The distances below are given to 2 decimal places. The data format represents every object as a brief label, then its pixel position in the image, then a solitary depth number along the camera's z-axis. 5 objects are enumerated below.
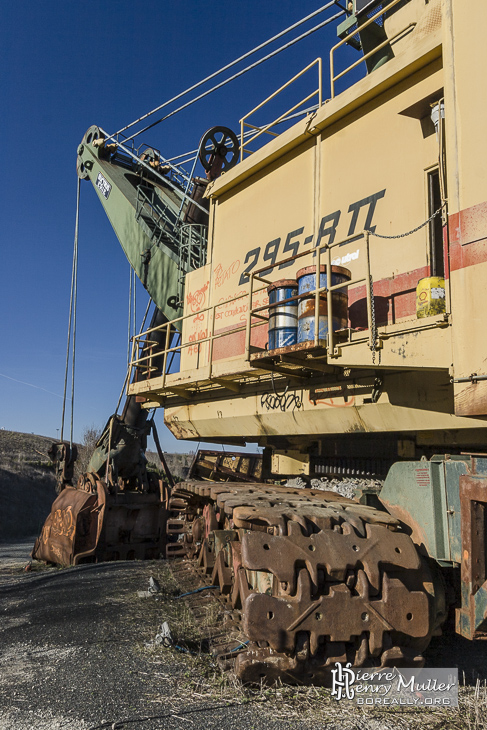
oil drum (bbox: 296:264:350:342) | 5.24
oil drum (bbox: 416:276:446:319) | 4.39
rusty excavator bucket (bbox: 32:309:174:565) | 10.84
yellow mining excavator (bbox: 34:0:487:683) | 3.87
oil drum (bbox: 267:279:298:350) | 5.66
